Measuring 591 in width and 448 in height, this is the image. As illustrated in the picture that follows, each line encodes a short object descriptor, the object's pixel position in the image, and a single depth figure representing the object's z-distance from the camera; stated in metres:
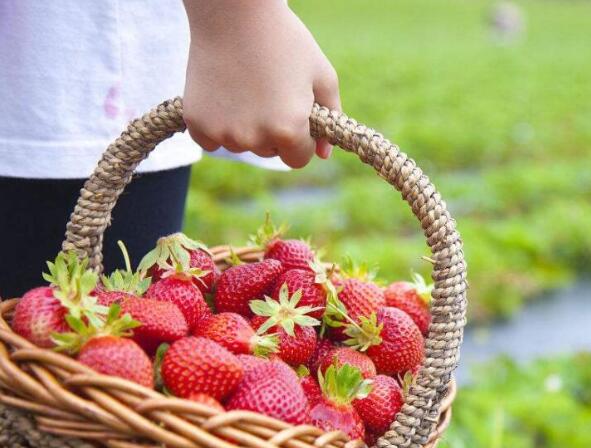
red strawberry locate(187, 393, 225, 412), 0.93
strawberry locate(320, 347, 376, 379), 1.10
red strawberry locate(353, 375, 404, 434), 1.05
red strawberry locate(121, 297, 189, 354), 1.00
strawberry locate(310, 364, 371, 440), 1.00
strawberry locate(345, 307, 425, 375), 1.15
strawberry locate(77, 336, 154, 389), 0.91
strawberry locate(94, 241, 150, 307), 1.06
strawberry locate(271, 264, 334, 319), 1.17
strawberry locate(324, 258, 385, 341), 1.18
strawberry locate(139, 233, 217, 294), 1.13
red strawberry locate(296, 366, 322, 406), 1.05
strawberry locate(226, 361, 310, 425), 0.94
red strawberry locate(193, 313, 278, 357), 1.04
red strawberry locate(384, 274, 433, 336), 1.26
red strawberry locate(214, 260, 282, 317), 1.17
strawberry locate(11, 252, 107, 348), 0.95
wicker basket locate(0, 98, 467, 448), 0.87
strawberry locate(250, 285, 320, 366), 1.09
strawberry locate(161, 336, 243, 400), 0.94
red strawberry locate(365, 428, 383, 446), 1.06
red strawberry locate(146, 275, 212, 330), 1.08
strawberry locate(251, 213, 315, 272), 1.26
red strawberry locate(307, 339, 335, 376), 1.16
